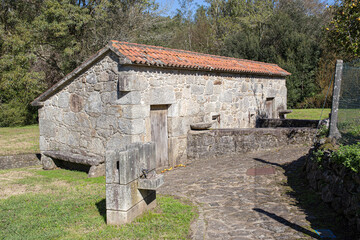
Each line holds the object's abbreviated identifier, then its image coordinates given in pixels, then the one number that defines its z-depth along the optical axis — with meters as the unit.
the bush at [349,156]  4.16
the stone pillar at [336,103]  6.22
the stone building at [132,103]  7.58
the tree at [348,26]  8.83
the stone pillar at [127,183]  4.38
